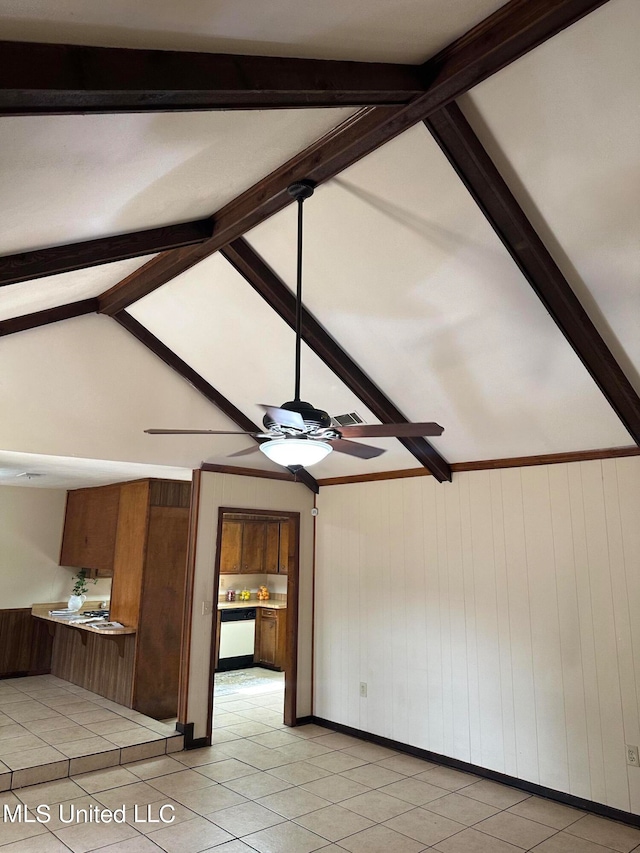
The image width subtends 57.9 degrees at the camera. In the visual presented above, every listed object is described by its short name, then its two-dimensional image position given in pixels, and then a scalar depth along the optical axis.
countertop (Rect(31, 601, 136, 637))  5.70
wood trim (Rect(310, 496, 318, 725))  6.11
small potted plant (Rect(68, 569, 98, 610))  6.96
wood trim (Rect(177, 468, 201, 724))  5.17
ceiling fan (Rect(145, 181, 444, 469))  2.47
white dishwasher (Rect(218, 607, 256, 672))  8.10
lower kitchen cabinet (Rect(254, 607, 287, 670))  8.21
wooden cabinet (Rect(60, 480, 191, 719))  5.86
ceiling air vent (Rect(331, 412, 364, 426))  4.77
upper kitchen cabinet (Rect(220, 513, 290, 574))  8.38
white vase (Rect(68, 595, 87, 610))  6.94
